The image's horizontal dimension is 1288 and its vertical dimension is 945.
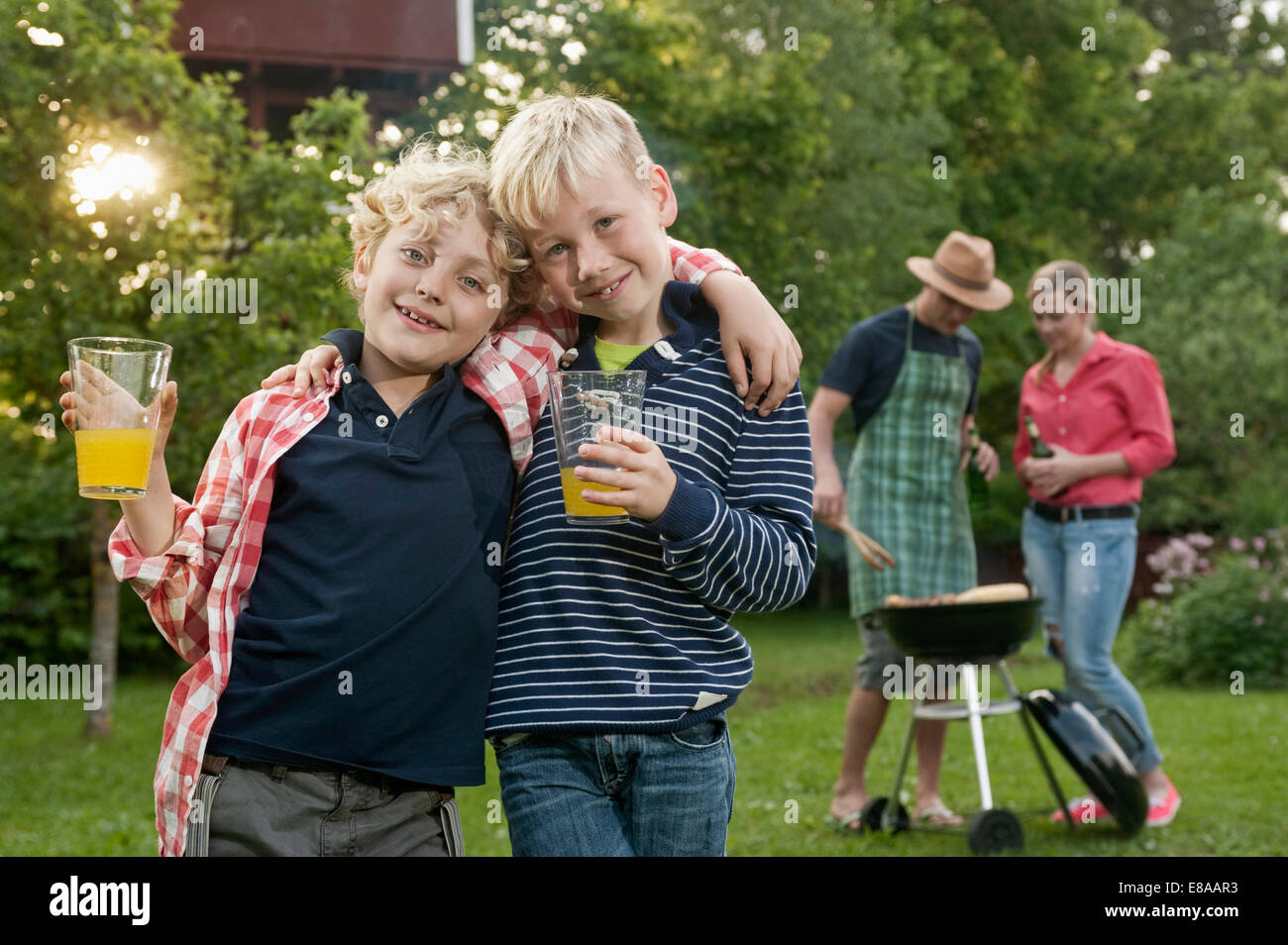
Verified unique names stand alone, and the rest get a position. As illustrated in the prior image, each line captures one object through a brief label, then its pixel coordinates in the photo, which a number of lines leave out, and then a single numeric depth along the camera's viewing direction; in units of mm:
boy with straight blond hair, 2043
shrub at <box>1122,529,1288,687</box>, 10672
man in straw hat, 5301
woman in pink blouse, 5445
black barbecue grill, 4789
